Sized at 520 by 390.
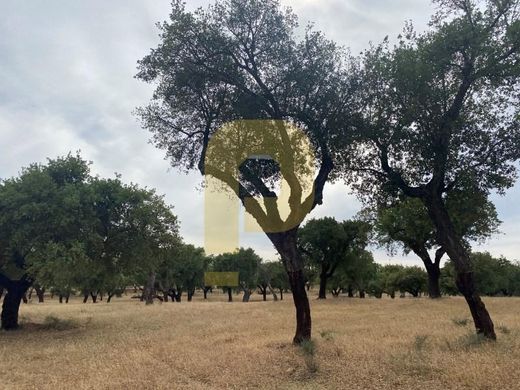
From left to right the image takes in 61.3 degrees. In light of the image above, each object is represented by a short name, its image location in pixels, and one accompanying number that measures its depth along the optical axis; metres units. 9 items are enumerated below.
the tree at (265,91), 16.62
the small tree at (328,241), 52.12
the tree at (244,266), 80.56
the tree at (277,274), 81.92
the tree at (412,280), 93.25
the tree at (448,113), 15.33
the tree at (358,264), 54.28
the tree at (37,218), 21.44
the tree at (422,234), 40.97
